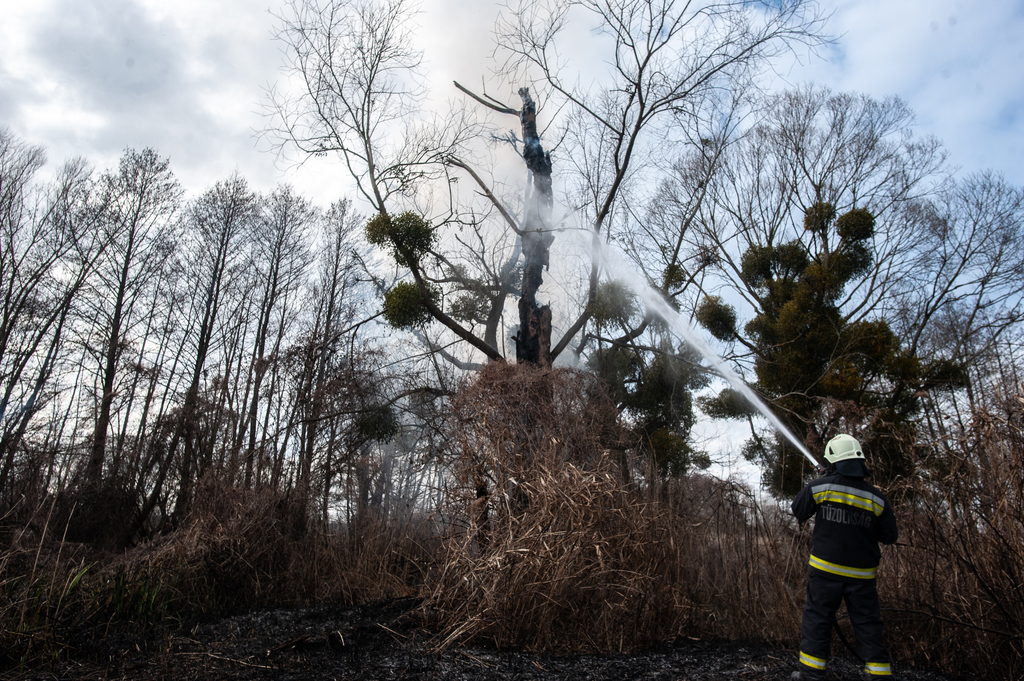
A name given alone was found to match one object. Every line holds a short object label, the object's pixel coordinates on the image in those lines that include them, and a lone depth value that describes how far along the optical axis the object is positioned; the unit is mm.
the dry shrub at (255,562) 7207
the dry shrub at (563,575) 4883
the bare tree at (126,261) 13750
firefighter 3926
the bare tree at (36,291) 11297
